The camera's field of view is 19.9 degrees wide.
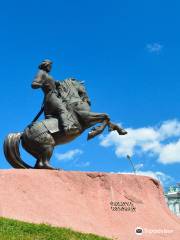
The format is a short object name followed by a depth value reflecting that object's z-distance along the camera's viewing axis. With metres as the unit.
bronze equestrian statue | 12.06
